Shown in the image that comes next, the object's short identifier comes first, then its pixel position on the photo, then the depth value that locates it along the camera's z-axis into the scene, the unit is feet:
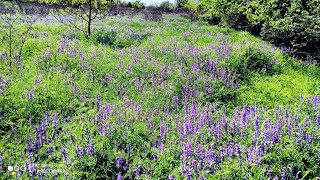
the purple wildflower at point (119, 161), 12.56
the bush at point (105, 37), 37.68
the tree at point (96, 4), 40.84
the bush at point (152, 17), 68.86
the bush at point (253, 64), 27.91
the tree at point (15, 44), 24.69
